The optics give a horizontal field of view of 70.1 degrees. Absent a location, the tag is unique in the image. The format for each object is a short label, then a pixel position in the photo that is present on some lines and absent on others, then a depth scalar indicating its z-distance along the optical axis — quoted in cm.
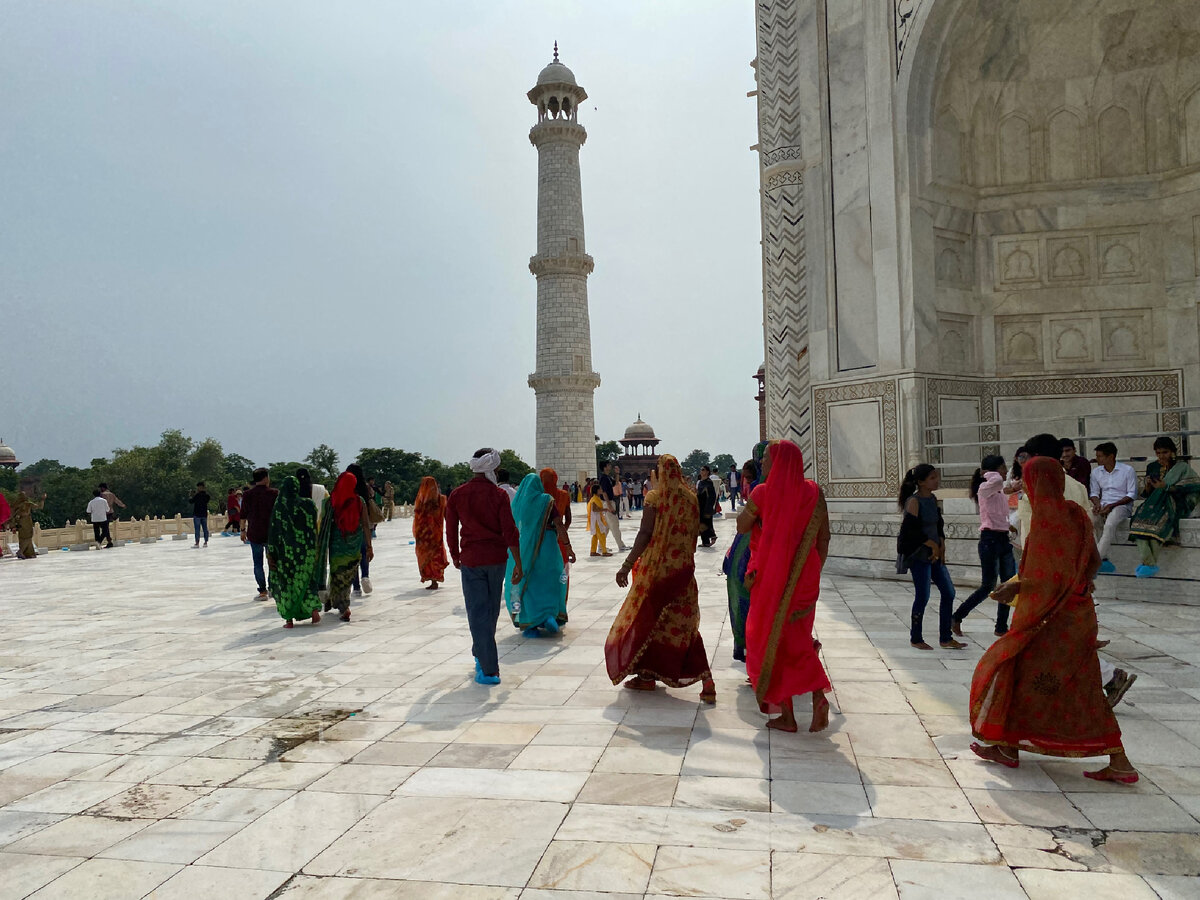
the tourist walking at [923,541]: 579
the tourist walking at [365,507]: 838
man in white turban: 541
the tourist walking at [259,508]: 885
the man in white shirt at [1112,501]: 784
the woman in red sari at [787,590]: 418
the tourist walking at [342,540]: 787
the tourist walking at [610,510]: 1397
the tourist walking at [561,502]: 706
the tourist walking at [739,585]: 518
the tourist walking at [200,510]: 1900
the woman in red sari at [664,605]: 482
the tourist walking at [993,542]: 612
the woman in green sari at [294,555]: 764
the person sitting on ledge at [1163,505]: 741
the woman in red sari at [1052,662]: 340
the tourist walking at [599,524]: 1378
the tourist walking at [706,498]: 1279
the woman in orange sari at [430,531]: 1002
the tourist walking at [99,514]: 1892
